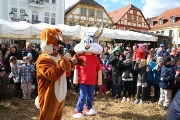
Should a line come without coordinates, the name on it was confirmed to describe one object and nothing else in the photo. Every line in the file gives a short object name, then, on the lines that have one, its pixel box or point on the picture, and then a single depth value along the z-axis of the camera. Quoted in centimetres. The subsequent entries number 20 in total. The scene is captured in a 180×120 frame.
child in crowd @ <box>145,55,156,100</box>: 623
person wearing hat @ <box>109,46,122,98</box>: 616
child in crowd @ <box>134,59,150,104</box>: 580
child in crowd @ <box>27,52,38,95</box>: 629
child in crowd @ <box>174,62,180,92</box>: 509
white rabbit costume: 442
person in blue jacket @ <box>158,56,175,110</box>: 527
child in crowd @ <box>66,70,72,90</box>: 676
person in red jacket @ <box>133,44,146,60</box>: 702
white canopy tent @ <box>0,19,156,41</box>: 852
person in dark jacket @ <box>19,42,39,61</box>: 721
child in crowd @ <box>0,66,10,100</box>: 553
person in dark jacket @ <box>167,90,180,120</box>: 191
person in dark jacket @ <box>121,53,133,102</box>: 604
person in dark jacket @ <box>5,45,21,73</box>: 643
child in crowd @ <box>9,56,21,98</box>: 591
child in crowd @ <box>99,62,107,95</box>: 659
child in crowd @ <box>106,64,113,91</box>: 692
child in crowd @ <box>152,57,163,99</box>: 594
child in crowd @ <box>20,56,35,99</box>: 581
